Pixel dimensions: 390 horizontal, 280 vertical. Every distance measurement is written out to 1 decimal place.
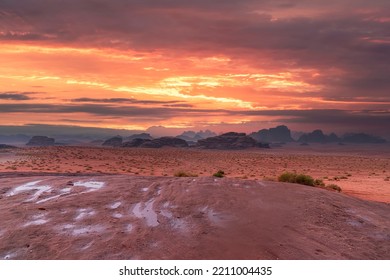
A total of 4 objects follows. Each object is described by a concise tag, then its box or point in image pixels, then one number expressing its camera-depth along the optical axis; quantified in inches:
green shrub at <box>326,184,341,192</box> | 942.2
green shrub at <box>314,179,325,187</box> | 979.7
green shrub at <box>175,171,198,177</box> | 1021.7
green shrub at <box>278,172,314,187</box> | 926.4
